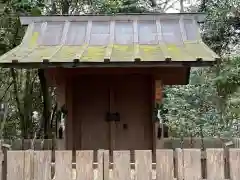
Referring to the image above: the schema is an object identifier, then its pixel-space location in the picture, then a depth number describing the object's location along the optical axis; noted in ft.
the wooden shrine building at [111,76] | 16.47
